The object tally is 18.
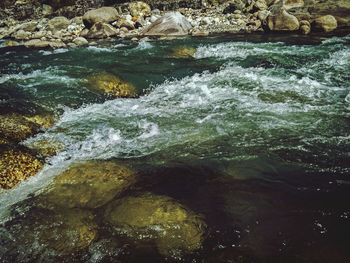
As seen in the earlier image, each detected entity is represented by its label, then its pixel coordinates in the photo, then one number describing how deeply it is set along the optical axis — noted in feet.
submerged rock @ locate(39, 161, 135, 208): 15.71
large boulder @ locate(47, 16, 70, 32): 66.28
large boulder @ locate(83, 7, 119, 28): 62.28
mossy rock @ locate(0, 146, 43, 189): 17.46
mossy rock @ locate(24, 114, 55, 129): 23.86
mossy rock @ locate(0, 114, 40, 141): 21.18
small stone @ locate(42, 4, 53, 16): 81.93
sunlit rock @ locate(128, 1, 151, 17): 68.03
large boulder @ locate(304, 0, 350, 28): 52.75
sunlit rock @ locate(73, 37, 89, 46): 51.85
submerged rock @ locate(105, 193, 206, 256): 12.96
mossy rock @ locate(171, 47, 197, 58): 40.24
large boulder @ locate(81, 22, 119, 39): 57.57
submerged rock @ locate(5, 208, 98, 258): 13.10
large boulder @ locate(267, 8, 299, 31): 51.08
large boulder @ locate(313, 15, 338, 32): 50.01
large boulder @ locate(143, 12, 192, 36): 54.75
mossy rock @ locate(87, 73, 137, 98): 30.25
